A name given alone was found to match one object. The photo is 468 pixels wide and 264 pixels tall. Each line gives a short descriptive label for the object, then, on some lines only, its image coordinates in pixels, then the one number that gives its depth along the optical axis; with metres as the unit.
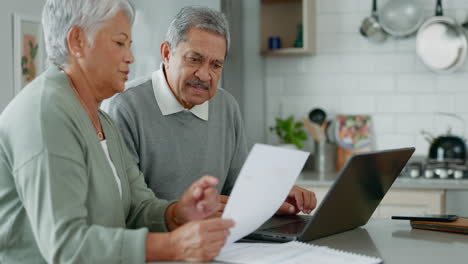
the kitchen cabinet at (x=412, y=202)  3.25
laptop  1.51
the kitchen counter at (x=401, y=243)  1.44
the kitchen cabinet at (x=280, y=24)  3.93
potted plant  3.88
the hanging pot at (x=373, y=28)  3.76
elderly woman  1.28
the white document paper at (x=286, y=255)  1.34
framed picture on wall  2.87
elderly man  2.03
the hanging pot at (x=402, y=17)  3.68
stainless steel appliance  3.37
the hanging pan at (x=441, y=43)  3.64
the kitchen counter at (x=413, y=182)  3.23
